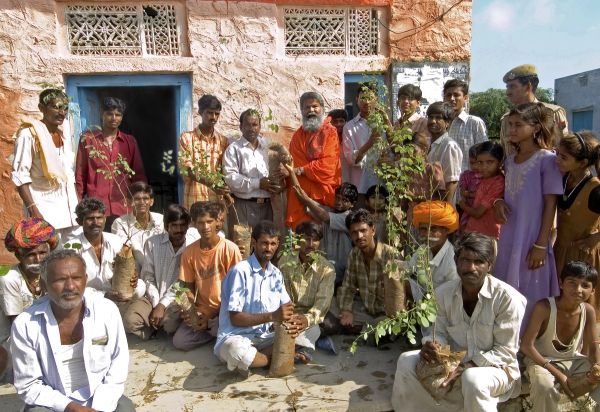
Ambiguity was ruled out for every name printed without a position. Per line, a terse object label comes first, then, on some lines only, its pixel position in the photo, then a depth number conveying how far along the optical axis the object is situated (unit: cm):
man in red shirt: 487
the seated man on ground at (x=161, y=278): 421
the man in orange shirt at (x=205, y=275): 407
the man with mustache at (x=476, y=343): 297
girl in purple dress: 352
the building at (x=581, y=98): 1852
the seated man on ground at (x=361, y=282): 405
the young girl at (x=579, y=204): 347
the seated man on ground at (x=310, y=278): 396
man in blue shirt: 357
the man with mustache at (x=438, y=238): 370
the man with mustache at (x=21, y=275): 341
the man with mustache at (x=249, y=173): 488
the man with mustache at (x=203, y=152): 481
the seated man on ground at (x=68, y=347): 258
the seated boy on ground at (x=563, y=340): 303
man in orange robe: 484
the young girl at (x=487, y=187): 388
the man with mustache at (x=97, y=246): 409
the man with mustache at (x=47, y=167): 423
